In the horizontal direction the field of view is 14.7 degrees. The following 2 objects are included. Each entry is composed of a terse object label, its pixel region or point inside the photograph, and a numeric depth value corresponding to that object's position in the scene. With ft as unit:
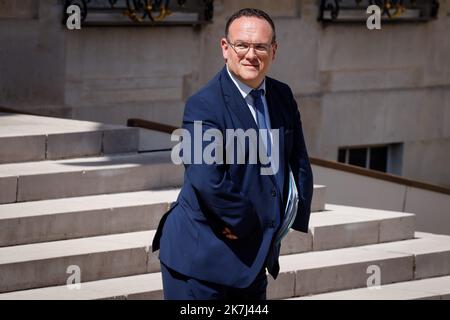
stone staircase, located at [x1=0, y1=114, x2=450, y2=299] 36.58
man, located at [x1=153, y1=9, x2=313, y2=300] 26.08
